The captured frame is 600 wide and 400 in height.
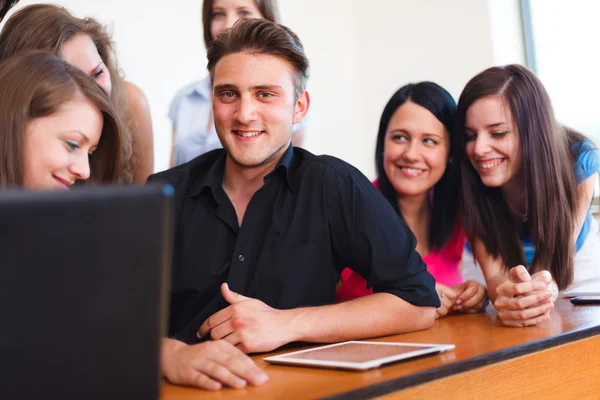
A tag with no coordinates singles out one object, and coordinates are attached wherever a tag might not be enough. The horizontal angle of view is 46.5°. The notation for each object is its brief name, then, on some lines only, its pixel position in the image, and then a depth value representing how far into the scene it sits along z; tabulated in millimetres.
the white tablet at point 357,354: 1009
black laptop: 490
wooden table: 910
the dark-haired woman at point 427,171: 2074
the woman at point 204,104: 2383
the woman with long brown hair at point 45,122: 1495
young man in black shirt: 1512
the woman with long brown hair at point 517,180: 1984
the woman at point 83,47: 1854
